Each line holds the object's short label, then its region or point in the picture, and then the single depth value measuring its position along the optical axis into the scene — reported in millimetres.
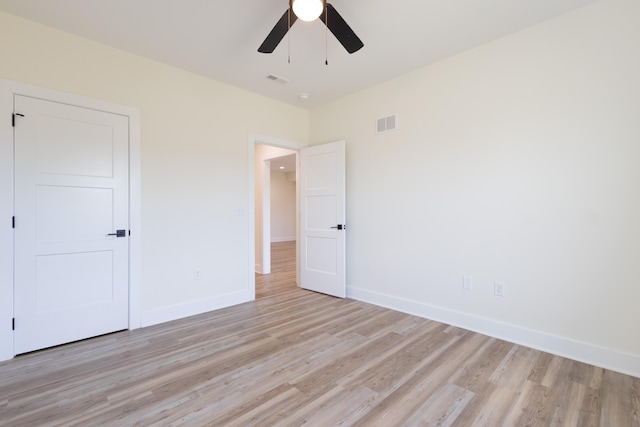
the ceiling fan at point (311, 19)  1799
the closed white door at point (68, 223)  2549
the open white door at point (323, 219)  4156
